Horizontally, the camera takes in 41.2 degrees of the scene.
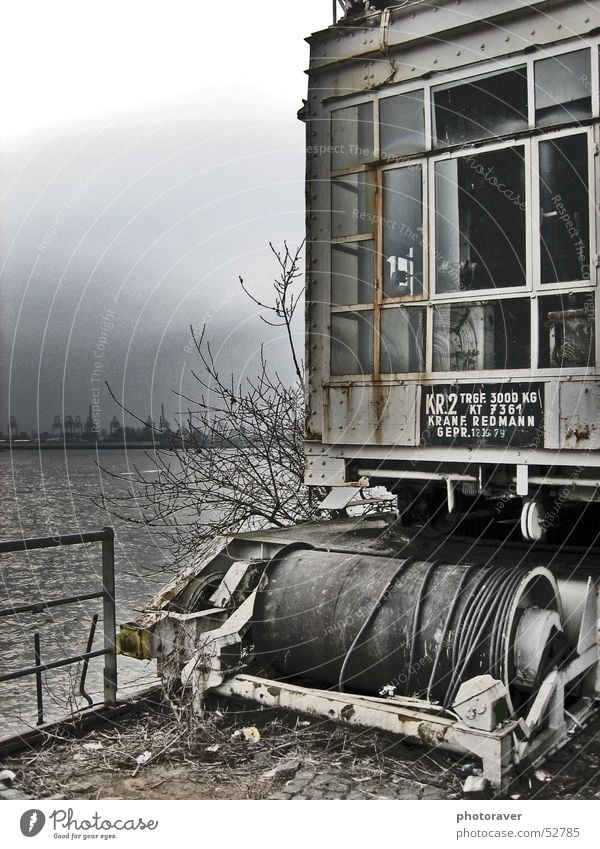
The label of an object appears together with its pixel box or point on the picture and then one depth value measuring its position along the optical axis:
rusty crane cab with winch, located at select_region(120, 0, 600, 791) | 4.68
